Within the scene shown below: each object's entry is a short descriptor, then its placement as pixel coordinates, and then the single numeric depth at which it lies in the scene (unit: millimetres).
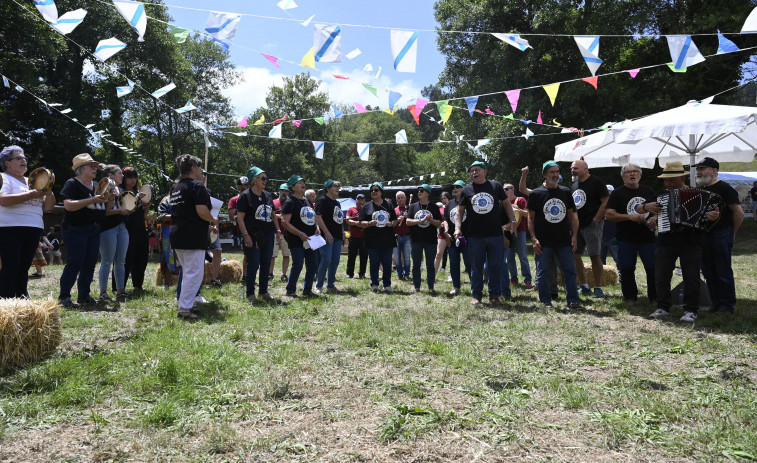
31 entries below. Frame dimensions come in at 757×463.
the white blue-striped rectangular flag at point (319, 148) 15394
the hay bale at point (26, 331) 3492
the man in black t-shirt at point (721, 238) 5730
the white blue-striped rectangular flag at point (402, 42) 7727
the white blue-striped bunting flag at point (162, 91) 10918
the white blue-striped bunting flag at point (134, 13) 6727
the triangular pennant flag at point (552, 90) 9398
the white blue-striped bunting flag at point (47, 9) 6712
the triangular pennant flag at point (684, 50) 7777
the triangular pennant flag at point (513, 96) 10104
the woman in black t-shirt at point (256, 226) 6953
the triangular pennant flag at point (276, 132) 13992
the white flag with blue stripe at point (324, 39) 7699
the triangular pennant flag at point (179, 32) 7678
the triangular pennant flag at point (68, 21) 7137
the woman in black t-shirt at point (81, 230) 6023
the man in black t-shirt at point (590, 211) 7352
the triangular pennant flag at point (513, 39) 7934
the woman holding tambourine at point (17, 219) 4469
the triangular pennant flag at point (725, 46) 7725
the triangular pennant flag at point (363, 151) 15336
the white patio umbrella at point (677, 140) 6180
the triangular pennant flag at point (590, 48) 7891
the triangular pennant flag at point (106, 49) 7777
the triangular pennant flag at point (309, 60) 7976
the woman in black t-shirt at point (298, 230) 7523
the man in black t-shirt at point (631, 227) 6523
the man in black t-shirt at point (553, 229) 6457
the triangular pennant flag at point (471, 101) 10664
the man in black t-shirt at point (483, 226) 6734
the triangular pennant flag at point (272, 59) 8812
